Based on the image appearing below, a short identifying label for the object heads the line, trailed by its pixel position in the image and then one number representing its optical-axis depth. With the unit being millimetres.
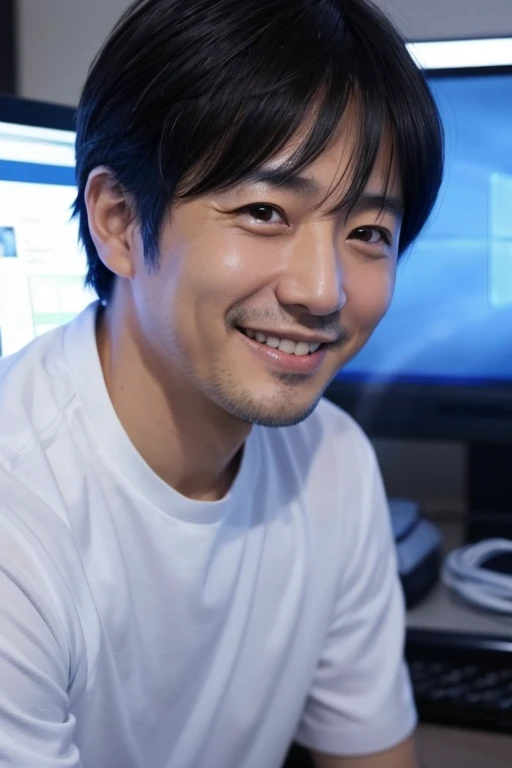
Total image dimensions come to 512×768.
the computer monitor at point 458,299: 994
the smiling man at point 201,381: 669
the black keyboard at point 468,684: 831
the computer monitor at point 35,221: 858
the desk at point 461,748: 803
